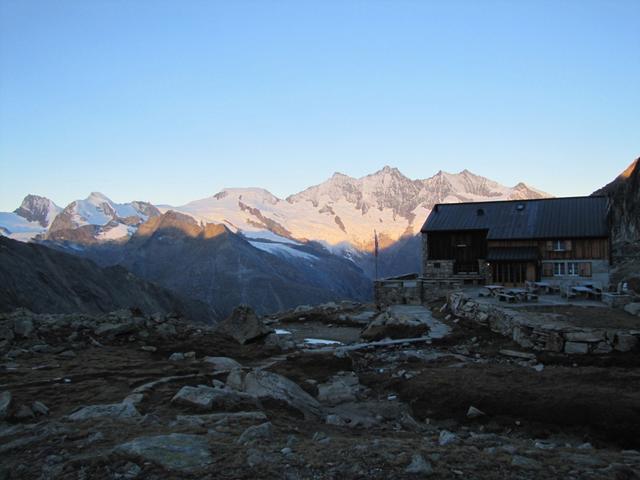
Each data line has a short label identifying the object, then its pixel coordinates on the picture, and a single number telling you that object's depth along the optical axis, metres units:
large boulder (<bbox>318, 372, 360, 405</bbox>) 14.04
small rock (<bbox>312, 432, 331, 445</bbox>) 8.49
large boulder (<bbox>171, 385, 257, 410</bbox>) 10.75
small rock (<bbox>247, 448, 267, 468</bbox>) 7.29
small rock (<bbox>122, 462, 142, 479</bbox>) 7.02
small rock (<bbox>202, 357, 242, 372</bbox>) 16.66
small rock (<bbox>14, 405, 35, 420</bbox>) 10.57
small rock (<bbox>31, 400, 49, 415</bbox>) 11.03
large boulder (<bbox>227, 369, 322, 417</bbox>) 11.95
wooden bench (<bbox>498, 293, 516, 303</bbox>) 24.65
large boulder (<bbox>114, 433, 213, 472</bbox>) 7.34
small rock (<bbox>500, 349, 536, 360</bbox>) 17.01
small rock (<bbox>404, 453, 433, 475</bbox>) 6.94
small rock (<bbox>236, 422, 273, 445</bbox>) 8.27
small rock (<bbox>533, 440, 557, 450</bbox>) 8.66
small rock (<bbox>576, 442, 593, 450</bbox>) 9.58
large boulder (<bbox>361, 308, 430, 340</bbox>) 23.70
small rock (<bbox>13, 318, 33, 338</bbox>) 19.66
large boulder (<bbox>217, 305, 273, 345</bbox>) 24.30
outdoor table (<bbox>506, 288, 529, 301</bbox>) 24.95
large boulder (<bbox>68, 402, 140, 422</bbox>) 10.16
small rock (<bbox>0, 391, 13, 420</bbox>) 10.47
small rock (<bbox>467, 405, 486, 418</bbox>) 12.13
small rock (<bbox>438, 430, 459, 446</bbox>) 8.70
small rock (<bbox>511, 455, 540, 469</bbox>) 7.12
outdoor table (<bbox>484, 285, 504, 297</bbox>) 27.50
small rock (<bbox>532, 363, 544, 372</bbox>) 15.52
